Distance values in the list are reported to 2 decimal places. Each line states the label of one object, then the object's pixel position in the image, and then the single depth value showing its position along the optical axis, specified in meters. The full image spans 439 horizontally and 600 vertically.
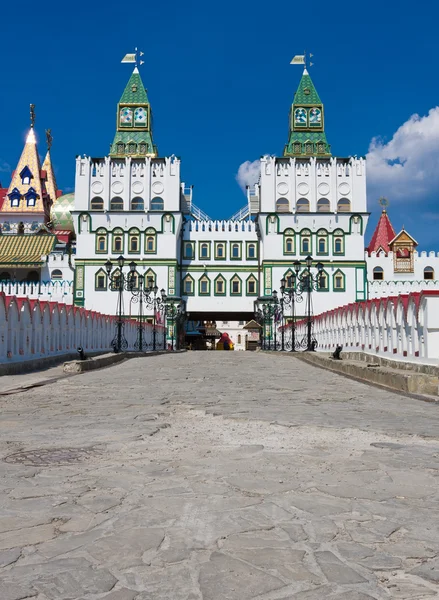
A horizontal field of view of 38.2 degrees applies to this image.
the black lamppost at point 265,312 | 51.39
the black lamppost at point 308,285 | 29.40
